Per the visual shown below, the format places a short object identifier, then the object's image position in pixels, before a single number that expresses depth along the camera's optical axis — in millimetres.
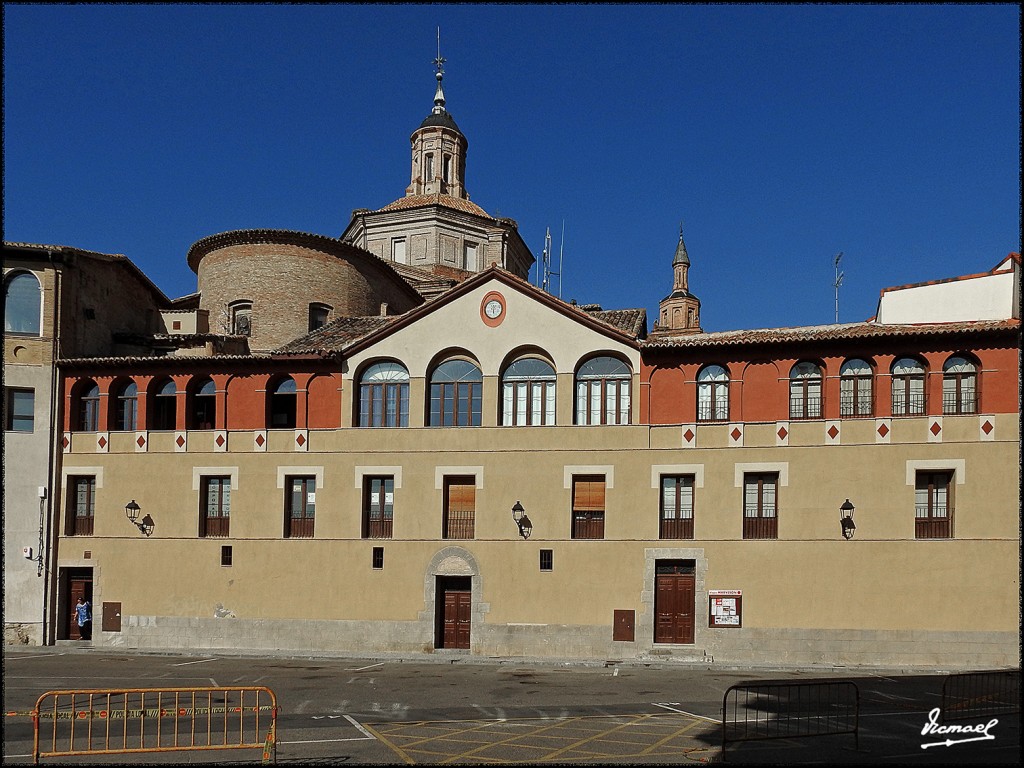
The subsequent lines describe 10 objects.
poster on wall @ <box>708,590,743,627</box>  29250
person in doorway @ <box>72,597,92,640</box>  32594
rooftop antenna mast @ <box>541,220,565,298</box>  51062
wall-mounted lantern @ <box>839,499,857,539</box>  28734
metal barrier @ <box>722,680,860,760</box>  17672
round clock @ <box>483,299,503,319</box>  31906
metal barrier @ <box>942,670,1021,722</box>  19047
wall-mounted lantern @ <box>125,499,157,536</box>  32812
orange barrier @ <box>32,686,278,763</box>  16172
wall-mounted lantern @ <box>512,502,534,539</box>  30875
